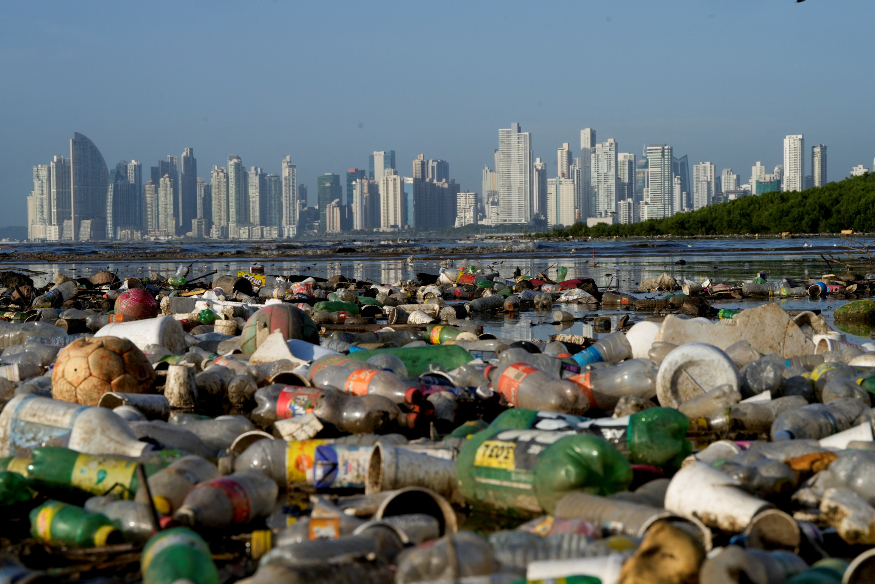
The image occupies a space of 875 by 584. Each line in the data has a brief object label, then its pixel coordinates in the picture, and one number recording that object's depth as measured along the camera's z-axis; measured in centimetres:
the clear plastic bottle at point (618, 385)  512
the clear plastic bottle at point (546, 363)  558
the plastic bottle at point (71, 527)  288
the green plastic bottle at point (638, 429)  369
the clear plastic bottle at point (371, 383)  470
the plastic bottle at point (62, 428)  368
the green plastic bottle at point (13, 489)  326
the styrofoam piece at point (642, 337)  662
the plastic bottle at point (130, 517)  290
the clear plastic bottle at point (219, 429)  414
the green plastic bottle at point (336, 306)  1084
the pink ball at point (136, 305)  972
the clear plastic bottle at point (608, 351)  634
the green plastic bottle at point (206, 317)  979
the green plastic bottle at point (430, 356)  626
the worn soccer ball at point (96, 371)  509
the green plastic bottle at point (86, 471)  329
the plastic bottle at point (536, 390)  475
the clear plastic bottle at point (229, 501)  298
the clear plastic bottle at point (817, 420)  411
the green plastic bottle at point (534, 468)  305
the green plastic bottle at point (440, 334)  795
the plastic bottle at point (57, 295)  1217
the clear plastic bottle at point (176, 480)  305
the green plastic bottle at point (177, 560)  234
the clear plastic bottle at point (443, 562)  230
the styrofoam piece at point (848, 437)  377
